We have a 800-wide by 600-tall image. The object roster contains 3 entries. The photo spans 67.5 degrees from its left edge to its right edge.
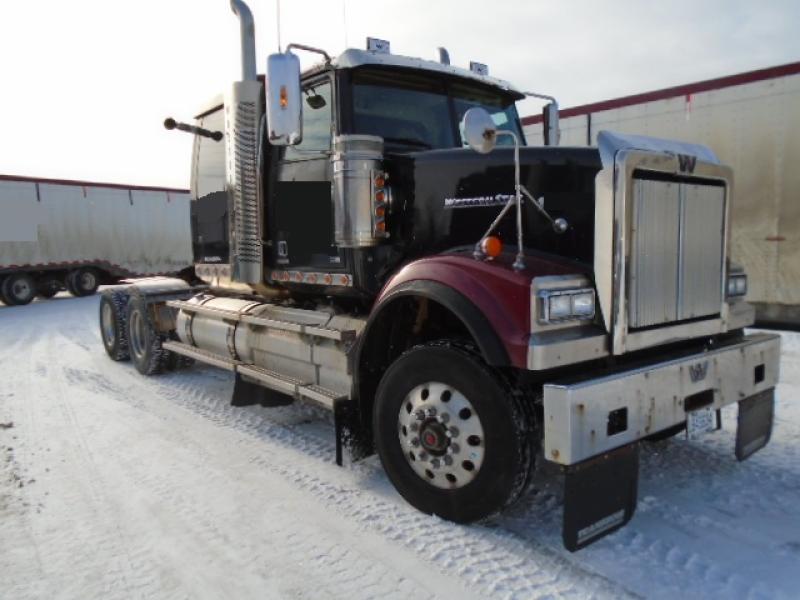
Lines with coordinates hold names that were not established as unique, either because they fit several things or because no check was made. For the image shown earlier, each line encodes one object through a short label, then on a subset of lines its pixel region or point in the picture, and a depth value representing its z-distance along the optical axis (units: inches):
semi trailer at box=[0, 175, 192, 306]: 710.5
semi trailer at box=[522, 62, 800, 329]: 324.2
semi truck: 110.1
